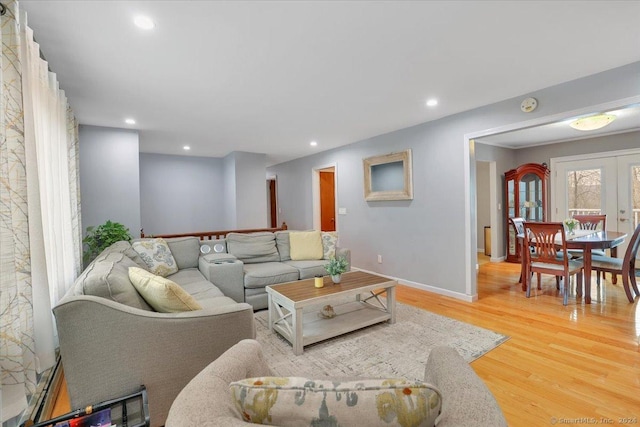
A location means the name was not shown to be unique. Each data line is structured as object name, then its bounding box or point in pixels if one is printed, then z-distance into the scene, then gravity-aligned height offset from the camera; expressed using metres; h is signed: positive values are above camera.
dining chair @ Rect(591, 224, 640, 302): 3.42 -0.79
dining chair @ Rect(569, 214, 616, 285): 4.39 -0.33
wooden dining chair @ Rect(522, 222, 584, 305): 3.45 -0.65
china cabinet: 5.72 +0.17
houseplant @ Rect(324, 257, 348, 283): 2.83 -0.59
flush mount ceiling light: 3.46 +1.00
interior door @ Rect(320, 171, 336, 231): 6.86 +0.19
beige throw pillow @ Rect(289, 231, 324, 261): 4.20 -0.54
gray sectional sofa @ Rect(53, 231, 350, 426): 1.39 -0.66
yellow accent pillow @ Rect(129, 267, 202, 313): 1.65 -0.49
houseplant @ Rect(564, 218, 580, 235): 4.14 -0.32
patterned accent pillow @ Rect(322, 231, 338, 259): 4.20 -0.53
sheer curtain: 1.33 -0.02
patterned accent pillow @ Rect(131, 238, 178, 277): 3.18 -0.49
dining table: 3.34 -0.49
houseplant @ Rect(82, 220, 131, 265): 3.52 -0.30
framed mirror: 4.37 +0.50
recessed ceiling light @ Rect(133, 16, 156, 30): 1.74 +1.18
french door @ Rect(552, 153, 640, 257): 4.87 +0.25
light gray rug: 2.18 -1.22
